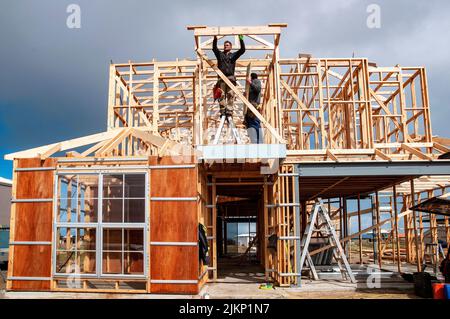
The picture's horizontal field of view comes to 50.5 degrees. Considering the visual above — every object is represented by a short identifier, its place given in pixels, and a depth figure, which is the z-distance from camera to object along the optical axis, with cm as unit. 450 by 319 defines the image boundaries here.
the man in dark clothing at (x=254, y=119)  1204
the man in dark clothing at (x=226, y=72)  1176
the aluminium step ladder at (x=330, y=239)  1315
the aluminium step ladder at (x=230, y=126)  1152
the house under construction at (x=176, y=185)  1066
